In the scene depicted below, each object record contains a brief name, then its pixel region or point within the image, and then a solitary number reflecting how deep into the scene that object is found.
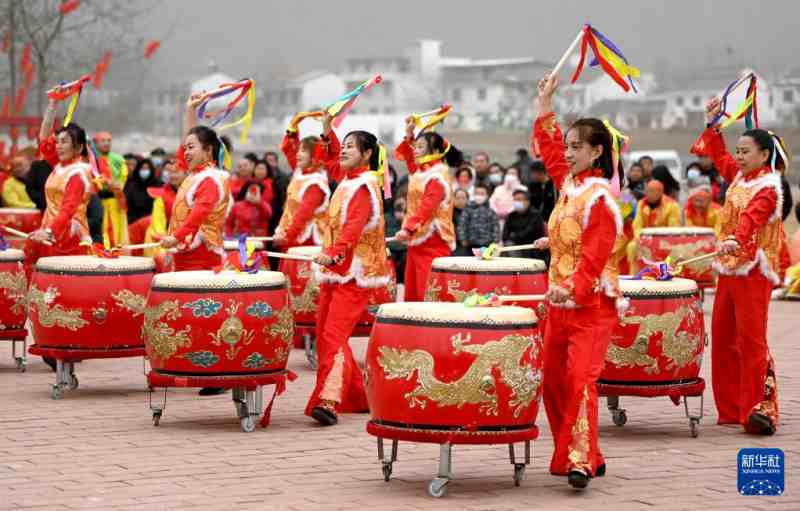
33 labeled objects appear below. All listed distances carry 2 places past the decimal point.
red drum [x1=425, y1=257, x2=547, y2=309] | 9.72
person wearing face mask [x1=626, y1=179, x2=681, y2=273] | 15.61
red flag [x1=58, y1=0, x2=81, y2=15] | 26.83
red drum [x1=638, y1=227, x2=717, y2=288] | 14.48
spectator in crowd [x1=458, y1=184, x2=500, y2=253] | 17.44
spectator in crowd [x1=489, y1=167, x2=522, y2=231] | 19.47
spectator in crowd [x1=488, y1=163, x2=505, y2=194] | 20.58
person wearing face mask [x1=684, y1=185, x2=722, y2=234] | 15.62
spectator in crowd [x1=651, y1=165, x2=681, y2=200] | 17.05
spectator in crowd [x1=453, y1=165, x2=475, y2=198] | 18.03
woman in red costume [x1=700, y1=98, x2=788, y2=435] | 8.44
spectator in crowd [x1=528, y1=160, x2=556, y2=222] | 18.09
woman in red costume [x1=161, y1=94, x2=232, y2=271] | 9.70
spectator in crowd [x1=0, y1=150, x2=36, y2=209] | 18.05
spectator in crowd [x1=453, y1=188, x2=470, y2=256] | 17.69
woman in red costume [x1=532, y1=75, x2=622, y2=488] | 6.88
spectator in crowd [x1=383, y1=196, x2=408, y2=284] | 17.72
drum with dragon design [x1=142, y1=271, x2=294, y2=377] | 8.45
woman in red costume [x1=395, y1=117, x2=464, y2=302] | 11.55
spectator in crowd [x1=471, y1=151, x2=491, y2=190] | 19.72
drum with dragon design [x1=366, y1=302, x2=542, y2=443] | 6.62
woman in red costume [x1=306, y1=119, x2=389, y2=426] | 8.75
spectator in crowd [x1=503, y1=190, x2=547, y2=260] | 17.41
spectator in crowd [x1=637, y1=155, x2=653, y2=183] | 18.56
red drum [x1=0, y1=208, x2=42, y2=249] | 15.40
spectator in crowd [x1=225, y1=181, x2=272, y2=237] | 16.89
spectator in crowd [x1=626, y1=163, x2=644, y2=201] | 18.34
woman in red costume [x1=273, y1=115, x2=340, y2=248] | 10.80
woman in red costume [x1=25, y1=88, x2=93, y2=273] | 11.00
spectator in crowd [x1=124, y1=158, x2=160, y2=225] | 17.80
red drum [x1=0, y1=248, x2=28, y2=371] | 10.68
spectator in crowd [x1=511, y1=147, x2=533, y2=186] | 21.44
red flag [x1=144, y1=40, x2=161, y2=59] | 28.03
